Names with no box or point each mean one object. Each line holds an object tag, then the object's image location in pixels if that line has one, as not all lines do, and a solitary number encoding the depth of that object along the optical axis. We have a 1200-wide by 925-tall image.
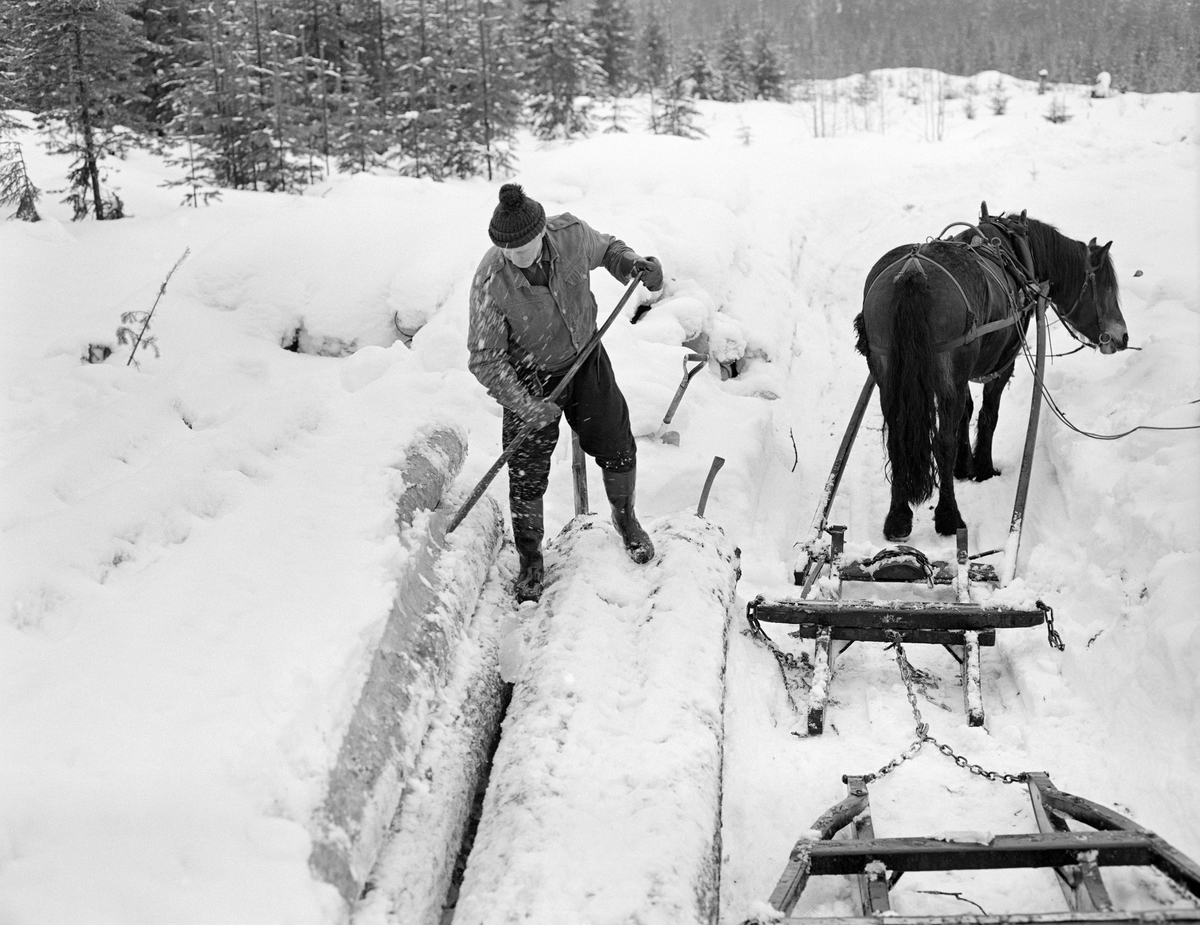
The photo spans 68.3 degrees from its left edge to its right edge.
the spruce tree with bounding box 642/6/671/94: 35.53
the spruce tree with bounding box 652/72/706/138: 24.89
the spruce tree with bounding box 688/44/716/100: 33.09
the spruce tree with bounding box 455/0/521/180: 17.78
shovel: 6.22
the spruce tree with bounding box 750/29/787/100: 36.81
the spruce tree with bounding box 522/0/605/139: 22.94
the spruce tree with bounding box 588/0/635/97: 32.16
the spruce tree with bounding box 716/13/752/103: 35.88
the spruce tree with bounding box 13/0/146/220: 12.27
